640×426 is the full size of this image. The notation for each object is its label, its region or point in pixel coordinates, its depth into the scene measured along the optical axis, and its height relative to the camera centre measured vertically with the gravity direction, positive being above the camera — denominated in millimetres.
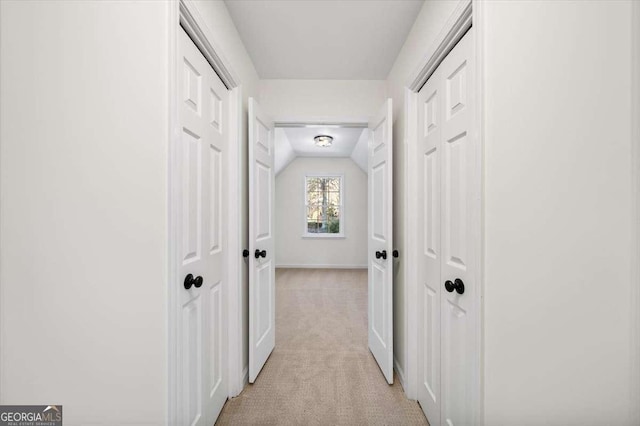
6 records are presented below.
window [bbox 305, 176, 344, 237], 6781 +206
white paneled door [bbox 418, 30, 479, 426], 1192 -142
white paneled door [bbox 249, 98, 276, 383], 1980 -208
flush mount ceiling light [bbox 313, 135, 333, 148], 4855 +1269
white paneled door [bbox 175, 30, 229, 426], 1213 -118
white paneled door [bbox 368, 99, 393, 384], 1996 -204
